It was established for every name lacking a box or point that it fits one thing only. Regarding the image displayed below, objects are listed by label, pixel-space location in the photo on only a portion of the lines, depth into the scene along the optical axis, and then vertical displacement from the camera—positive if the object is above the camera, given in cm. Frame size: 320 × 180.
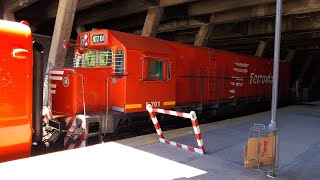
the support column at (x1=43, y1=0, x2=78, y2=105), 969 +151
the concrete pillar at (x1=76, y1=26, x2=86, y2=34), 1646 +268
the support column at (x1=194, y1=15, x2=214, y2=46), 1545 +229
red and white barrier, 616 -110
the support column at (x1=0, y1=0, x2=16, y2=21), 1357 +293
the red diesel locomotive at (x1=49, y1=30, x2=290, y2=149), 768 +4
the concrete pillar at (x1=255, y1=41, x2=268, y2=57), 2027 +217
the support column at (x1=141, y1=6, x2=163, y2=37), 1270 +245
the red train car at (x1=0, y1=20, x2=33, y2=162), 452 -17
